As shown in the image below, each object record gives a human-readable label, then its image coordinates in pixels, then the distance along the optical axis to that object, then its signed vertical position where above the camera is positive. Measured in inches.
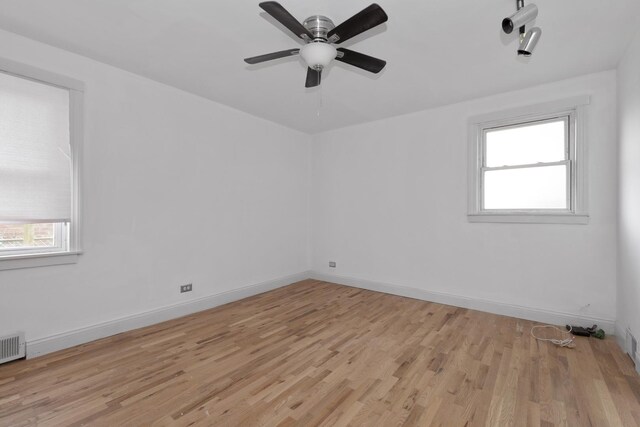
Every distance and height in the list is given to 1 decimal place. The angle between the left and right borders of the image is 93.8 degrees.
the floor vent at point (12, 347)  98.7 -45.2
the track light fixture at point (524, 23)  74.3 +48.4
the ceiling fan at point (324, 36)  73.5 +48.7
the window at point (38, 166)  100.7 +16.7
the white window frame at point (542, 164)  131.4 +25.1
